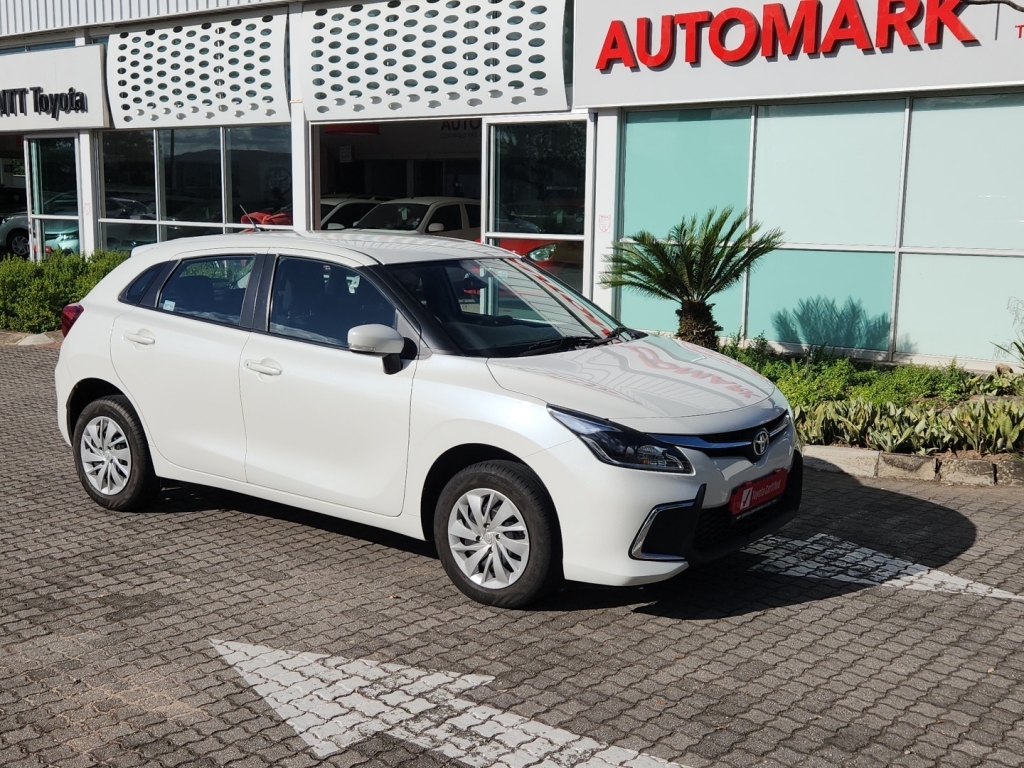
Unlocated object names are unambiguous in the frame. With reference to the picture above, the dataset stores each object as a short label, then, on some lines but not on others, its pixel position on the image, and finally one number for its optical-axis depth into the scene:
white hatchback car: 4.93
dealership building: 11.31
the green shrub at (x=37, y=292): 15.23
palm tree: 10.57
